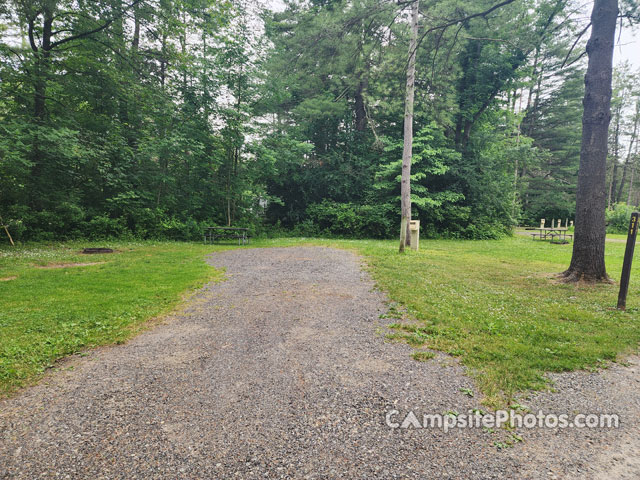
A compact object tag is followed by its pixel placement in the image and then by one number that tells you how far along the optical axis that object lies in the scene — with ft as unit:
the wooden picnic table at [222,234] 42.94
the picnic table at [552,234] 50.39
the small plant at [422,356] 10.00
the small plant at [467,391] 7.97
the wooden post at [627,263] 14.21
